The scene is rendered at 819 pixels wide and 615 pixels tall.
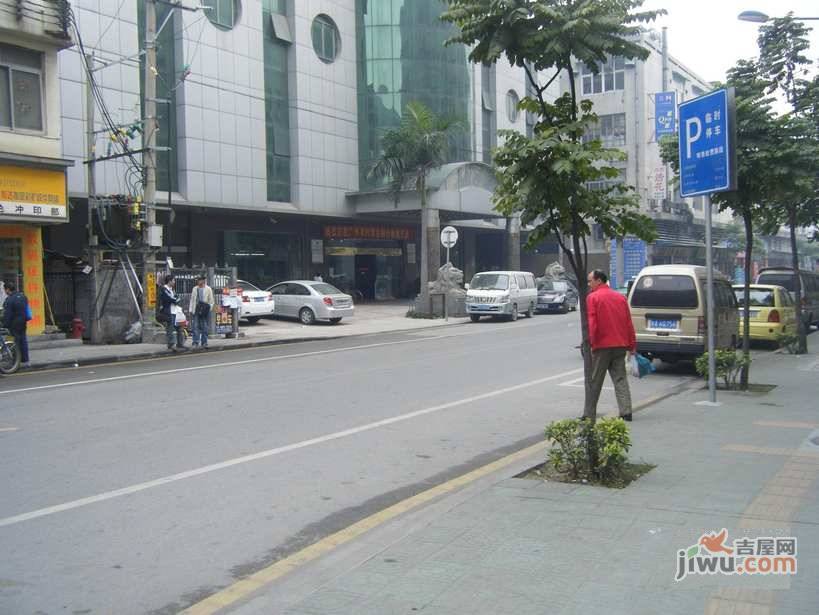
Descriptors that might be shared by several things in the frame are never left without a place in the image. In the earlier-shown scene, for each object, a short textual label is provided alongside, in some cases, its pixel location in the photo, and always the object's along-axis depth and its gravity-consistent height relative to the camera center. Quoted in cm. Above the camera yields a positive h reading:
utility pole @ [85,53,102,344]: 2009 +75
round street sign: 2910 +169
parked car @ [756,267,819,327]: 2369 -11
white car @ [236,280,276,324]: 2600 -65
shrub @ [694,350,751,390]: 1159 -129
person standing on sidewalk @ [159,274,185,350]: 1847 -58
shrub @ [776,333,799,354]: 1708 -142
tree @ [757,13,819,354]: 1193 +234
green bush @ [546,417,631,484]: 645 -139
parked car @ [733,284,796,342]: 1825 -83
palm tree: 3175 +542
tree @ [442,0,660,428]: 651 +134
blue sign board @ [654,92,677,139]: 4259 +912
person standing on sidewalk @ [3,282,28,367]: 1523 -54
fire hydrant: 1984 -101
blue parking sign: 930 +165
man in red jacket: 912 -56
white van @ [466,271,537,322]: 2966 -53
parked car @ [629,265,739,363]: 1398 -61
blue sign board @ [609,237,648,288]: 5400 +151
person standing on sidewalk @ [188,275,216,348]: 1945 -58
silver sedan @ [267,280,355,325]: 2747 -63
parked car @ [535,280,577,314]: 3522 -75
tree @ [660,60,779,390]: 1188 +181
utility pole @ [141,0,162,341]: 1930 +379
